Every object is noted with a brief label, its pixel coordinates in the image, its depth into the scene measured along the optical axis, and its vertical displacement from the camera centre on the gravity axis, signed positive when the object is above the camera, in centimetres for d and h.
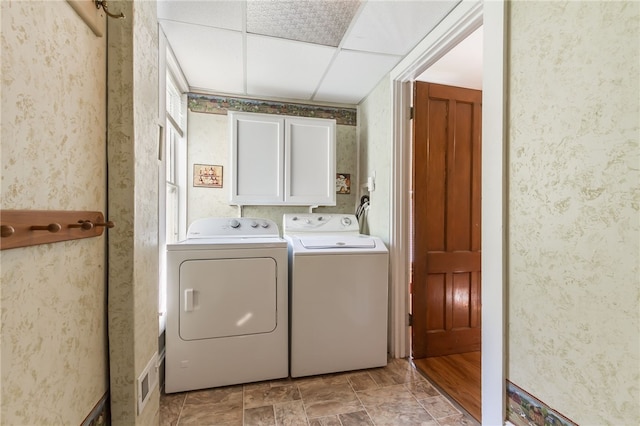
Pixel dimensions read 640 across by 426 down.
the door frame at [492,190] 117 +11
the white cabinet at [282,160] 238 +48
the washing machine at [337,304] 189 -65
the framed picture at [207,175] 254 +35
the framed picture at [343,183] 287 +32
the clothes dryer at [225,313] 171 -66
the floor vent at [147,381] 103 -69
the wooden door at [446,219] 214 -4
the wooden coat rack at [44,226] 54 -3
